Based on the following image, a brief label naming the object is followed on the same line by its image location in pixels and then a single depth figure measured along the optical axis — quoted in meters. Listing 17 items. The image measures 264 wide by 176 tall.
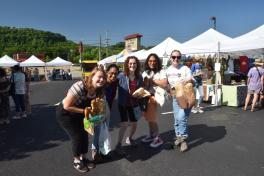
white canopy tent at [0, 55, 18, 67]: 20.10
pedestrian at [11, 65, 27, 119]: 5.74
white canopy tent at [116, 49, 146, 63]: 13.34
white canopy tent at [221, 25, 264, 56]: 6.48
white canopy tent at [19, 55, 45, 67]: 21.40
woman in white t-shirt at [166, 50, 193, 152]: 3.44
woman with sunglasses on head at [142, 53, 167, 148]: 3.42
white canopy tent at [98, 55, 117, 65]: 19.25
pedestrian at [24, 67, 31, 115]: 6.20
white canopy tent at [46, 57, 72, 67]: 22.85
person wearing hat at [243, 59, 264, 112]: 6.03
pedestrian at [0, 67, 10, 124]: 5.29
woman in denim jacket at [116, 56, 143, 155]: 3.26
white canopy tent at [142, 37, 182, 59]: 10.50
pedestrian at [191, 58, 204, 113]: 6.16
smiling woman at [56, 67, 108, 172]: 2.68
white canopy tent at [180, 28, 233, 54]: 7.23
